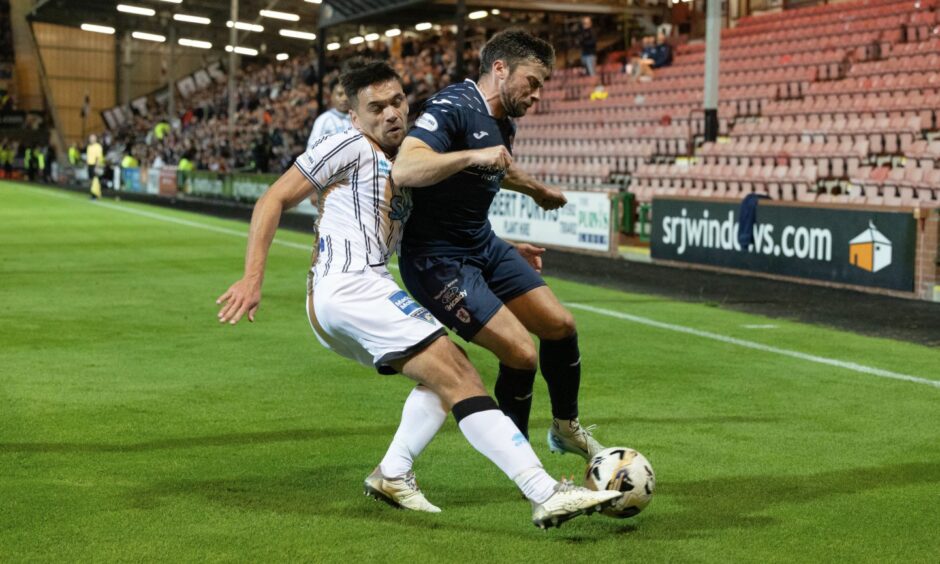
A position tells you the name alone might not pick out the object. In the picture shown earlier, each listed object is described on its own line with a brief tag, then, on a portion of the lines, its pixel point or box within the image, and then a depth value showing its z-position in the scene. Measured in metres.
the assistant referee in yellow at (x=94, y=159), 37.72
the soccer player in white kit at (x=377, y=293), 4.65
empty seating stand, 20.27
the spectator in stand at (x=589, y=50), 33.75
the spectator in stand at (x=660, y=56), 31.33
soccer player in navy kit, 5.15
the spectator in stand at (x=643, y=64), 31.05
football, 4.80
